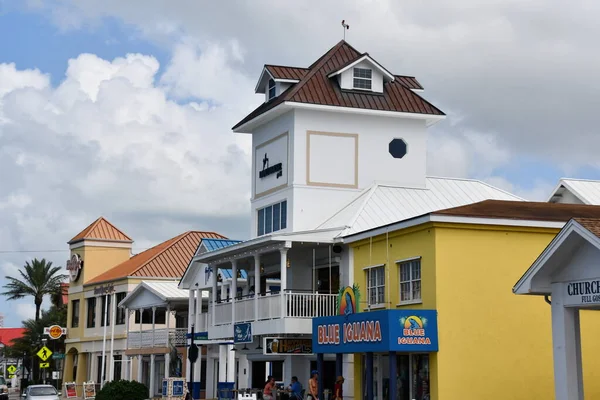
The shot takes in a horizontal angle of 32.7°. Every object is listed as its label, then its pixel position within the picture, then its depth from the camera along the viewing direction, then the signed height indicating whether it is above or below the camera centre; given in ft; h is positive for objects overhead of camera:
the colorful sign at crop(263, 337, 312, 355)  112.16 +5.68
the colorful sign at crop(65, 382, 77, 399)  198.17 +1.44
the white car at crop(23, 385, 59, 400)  147.43 +0.64
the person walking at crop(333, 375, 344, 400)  101.60 +1.04
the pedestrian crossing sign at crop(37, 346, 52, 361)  188.97 +8.00
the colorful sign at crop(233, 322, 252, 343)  117.91 +7.55
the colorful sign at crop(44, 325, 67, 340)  212.39 +13.56
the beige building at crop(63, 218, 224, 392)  202.39 +21.51
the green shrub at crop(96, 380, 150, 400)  149.69 +0.97
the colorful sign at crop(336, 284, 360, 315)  100.99 +9.68
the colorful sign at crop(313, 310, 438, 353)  91.20 +6.05
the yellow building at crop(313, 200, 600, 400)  92.84 +8.27
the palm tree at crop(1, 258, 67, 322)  264.93 +29.10
